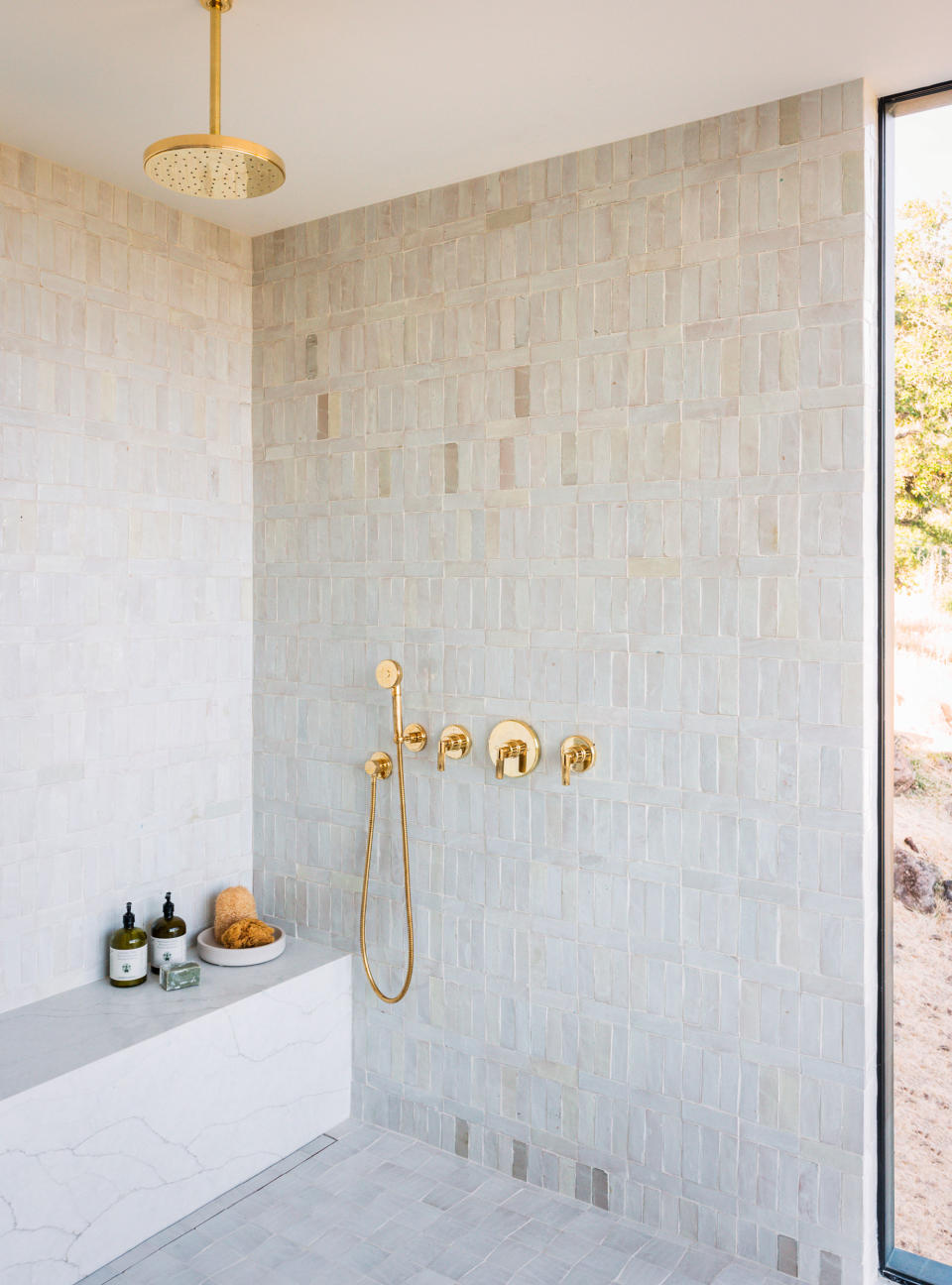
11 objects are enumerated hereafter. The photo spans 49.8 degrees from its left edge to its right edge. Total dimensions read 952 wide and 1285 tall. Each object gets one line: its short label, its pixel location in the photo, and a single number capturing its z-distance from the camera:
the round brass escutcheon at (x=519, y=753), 2.31
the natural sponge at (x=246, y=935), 2.57
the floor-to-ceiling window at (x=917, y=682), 1.98
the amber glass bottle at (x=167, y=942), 2.47
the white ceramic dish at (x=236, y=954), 2.54
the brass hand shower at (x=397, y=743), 2.46
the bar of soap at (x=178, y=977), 2.39
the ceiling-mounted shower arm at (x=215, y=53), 1.63
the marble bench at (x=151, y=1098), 1.95
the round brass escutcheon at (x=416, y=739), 2.48
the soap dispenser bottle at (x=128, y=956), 2.42
